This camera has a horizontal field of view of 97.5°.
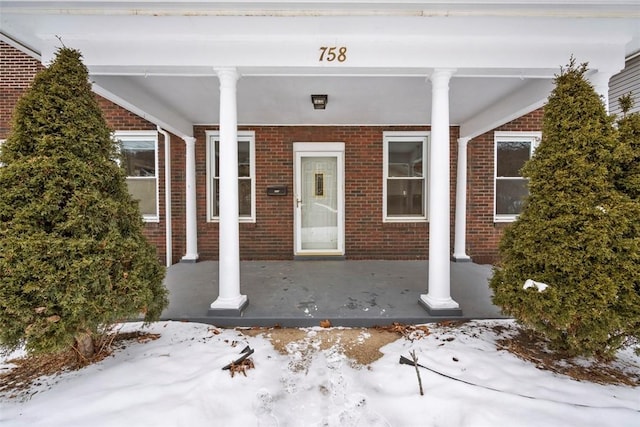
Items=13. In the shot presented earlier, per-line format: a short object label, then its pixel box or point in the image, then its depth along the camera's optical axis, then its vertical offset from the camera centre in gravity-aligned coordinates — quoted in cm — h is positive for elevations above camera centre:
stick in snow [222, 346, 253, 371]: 227 -129
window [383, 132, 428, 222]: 581 +54
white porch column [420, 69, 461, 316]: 310 +6
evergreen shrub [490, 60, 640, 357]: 208 -24
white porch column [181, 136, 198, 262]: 552 +16
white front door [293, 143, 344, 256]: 570 +10
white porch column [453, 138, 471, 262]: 554 +2
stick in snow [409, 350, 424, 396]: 198 -124
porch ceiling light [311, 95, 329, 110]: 408 +156
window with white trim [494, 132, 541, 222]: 574 +77
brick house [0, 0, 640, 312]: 277 +152
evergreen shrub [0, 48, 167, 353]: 190 -14
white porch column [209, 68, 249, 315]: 305 +9
